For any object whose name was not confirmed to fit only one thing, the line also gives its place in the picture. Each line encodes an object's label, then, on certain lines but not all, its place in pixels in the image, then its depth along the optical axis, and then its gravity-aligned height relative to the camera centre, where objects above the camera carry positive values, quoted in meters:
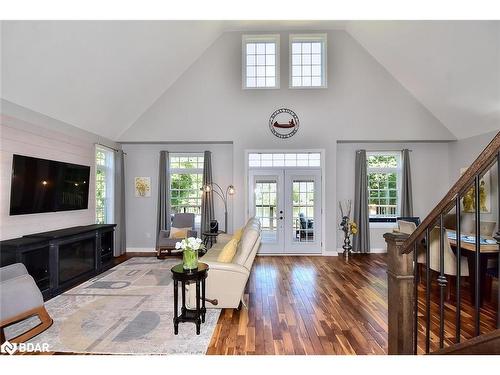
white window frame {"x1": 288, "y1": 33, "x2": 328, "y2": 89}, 6.06 +3.48
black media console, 3.34 -0.94
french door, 6.27 -0.29
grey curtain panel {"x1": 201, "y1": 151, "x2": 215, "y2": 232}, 6.34 -0.20
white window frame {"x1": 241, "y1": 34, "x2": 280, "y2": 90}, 6.11 +3.45
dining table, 3.32 -0.75
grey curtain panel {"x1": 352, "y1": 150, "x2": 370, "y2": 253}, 6.30 -0.25
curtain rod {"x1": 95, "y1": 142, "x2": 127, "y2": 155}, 5.56 +1.07
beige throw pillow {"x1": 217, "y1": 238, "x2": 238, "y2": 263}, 3.33 -0.78
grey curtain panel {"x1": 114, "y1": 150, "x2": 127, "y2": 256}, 6.24 -0.27
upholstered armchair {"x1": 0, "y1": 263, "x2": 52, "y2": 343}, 2.48 -1.11
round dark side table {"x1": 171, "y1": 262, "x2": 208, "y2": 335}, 2.76 -1.04
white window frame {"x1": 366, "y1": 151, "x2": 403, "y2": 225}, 6.55 +0.65
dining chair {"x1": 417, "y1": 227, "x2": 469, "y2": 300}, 3.45 -0.90
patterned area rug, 2.54 -1.50
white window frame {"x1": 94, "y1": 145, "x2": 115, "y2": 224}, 6.14 +0.15
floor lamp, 6.34 +0.07
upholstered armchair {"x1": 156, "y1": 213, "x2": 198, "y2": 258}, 5.75 -0.90
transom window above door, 6.28 +0.85
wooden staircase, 1.14 -0.50
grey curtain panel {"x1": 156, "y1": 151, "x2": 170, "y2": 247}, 6.39 -0.08
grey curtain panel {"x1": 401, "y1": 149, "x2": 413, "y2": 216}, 6.27 +0.13
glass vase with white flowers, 2.85 -0.66
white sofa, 3.16 -1.12
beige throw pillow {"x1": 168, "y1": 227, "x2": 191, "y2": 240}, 5.81 -0.91
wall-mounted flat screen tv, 3.67 +0.12
